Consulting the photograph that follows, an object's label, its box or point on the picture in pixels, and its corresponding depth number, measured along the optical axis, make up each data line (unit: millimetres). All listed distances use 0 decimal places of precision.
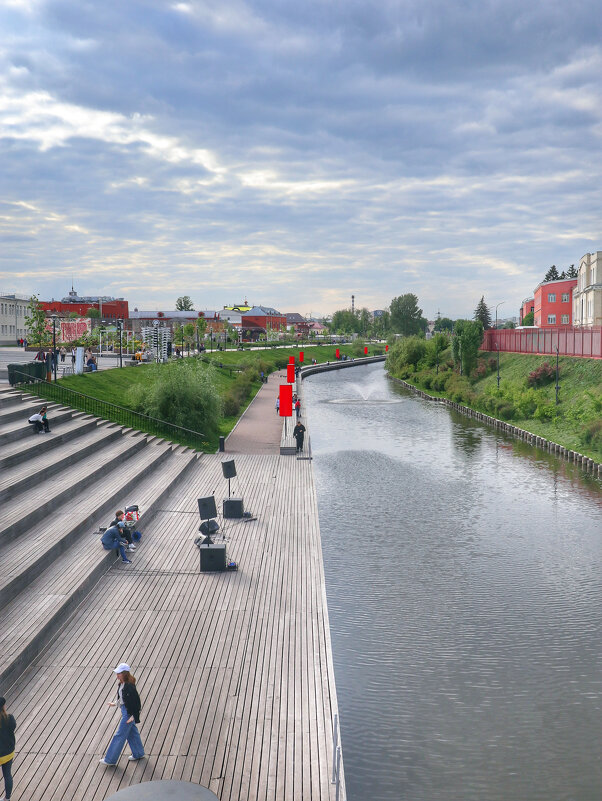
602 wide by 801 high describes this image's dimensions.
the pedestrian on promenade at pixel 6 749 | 9188
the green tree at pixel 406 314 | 179000
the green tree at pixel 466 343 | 75250
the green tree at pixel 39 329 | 68250
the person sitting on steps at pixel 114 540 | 17828
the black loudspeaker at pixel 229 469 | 23000
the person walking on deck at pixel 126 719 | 9891
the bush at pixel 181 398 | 37094
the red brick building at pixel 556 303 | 106188
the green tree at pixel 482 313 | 154000
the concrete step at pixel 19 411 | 27328
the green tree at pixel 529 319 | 150575
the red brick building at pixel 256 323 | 184875
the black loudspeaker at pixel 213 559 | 17812
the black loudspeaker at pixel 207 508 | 18781
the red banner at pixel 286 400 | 43188
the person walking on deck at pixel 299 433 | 35719
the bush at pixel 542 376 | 55781
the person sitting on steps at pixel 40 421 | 26812
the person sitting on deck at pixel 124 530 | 18328
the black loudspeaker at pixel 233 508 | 22781
